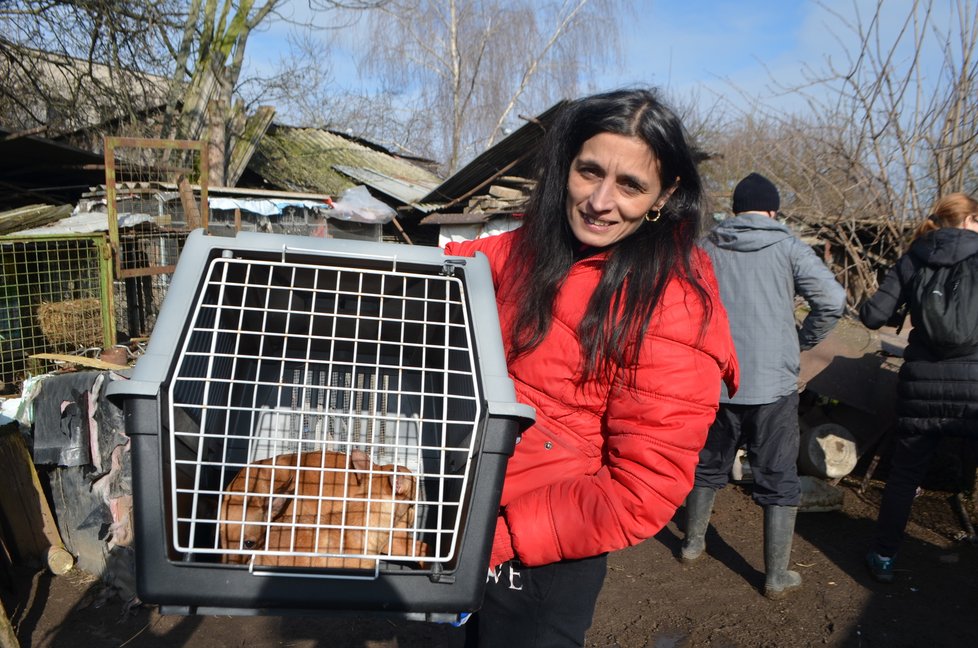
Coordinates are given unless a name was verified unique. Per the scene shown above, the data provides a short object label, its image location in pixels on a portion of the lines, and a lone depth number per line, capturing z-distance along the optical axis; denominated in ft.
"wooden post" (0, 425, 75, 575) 11.48
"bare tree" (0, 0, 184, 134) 22.09
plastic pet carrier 3.41
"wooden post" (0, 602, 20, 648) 8.18
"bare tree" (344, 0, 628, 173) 71.92
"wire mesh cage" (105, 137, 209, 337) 24.25
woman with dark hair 4.01
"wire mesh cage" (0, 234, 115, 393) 16.40
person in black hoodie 10.72
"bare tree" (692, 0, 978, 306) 17.54
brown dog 3.77
